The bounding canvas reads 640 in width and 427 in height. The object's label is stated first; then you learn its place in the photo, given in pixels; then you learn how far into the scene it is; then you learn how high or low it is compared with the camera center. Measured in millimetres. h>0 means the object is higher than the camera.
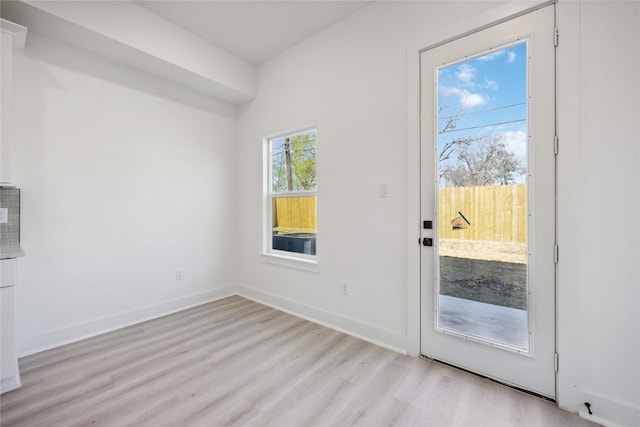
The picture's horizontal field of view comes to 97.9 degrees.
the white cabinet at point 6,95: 1893 +795
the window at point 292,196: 3143 +162
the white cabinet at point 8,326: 1756 -740
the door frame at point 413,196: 2223 +109
